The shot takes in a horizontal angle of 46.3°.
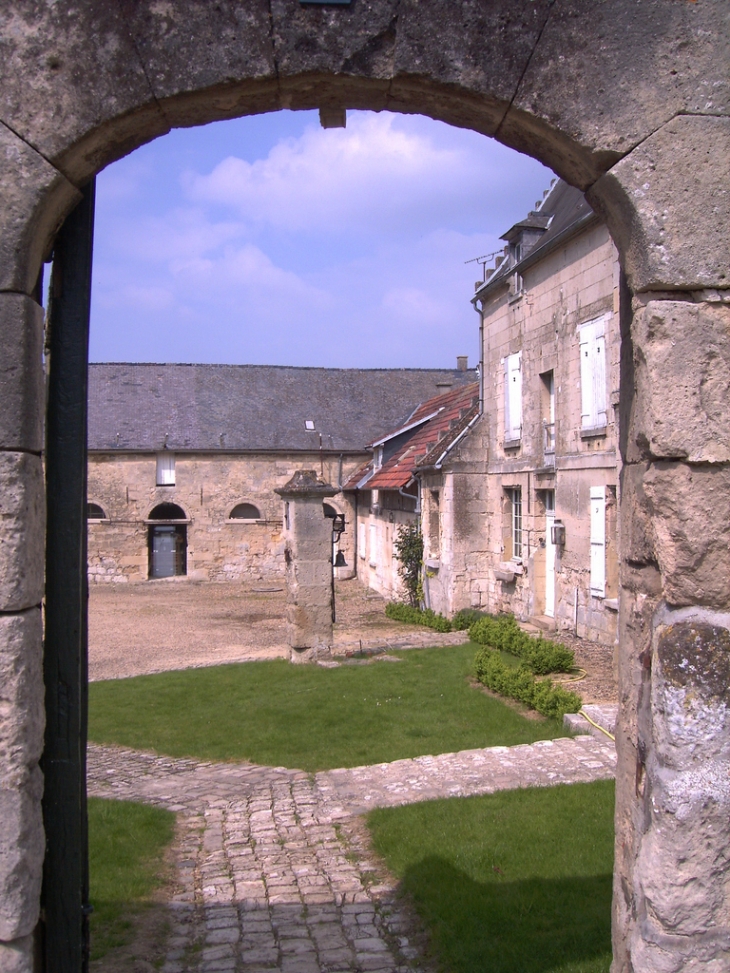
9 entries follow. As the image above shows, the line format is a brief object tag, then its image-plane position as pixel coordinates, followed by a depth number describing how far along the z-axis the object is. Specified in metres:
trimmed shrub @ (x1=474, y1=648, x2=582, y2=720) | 8.26
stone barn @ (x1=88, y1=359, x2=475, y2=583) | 24.41
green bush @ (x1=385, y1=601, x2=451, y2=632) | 14.68
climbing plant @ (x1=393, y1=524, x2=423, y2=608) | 16.62
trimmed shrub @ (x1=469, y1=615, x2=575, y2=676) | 10.12
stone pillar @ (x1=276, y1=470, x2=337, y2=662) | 11.68
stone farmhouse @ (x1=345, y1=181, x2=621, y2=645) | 11.58
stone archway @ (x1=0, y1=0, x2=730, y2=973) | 2.35
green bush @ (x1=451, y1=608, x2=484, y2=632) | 14.45
